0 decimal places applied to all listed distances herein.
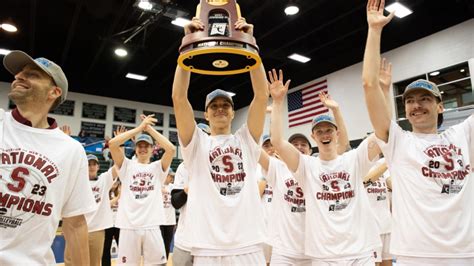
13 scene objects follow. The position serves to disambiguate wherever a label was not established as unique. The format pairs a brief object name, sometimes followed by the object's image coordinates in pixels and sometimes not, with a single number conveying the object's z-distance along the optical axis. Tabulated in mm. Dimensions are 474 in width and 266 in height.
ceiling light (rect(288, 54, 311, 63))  10359
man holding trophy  2453
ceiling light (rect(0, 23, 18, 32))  8307
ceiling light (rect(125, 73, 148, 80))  11781
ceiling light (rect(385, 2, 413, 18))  7496
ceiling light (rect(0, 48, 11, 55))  9670
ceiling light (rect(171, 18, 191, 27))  7758
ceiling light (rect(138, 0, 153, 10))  7043
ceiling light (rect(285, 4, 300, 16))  7524
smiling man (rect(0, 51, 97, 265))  1840
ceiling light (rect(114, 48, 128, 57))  9648
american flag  11623
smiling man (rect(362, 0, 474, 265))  2338
